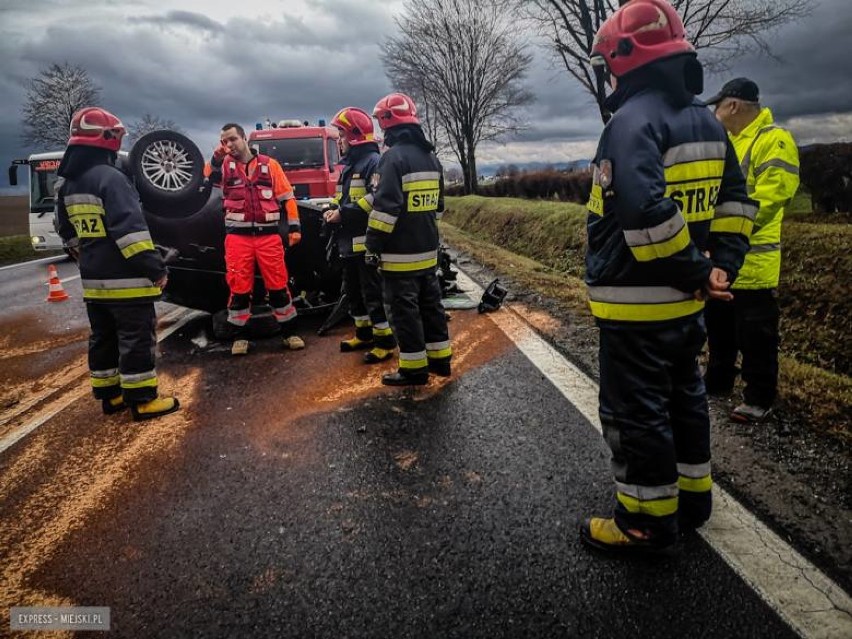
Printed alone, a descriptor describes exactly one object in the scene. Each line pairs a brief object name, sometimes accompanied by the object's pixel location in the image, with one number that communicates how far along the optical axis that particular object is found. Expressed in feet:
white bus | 41.34
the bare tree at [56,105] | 100.12
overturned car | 16.34
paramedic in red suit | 16.26
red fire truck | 34.27
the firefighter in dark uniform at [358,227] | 15.26
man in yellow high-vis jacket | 9.80
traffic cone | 26.50
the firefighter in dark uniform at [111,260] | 11.37
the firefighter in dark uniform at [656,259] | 6.08
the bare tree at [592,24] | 40.83
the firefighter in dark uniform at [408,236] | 12.39
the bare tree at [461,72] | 89.71
